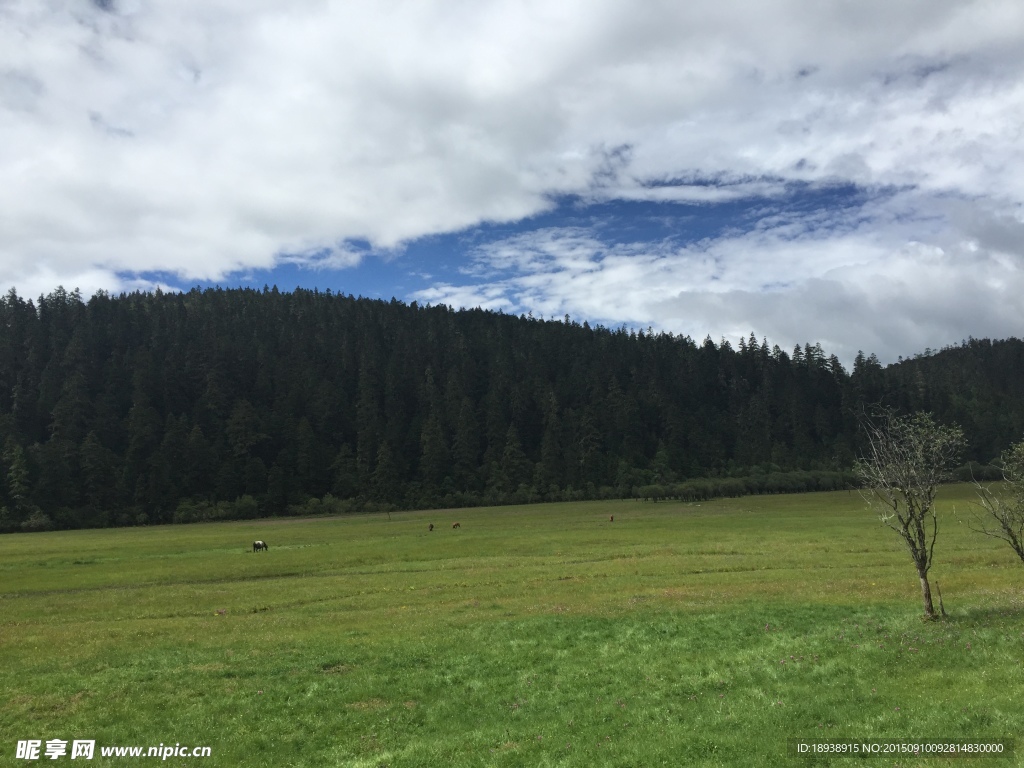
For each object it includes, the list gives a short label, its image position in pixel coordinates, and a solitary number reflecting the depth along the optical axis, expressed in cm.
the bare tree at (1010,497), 2617
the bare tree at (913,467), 2422
